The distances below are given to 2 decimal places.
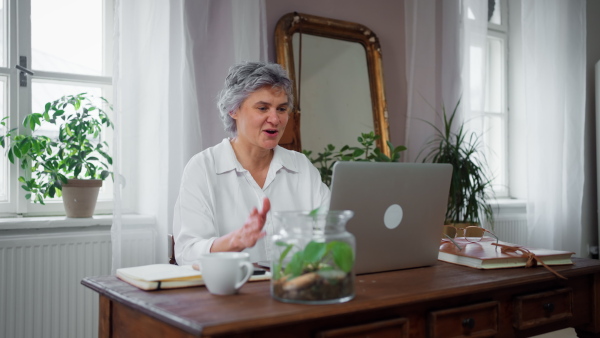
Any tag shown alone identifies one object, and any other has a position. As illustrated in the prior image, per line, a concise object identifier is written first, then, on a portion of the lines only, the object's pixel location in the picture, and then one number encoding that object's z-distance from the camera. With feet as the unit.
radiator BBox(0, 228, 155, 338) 7.76
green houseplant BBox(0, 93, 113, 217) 8.36
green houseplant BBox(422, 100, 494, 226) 11.11
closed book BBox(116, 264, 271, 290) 4.18
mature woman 6.17
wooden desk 3.50
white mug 3.92
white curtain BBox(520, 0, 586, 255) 13.37
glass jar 3.71
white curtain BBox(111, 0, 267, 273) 8.16
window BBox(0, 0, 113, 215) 8.59
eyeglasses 6.37
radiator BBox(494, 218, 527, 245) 13.60
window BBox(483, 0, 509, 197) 14.78
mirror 10.22
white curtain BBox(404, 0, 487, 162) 12.01
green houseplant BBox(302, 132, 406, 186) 10.22
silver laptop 4.45
